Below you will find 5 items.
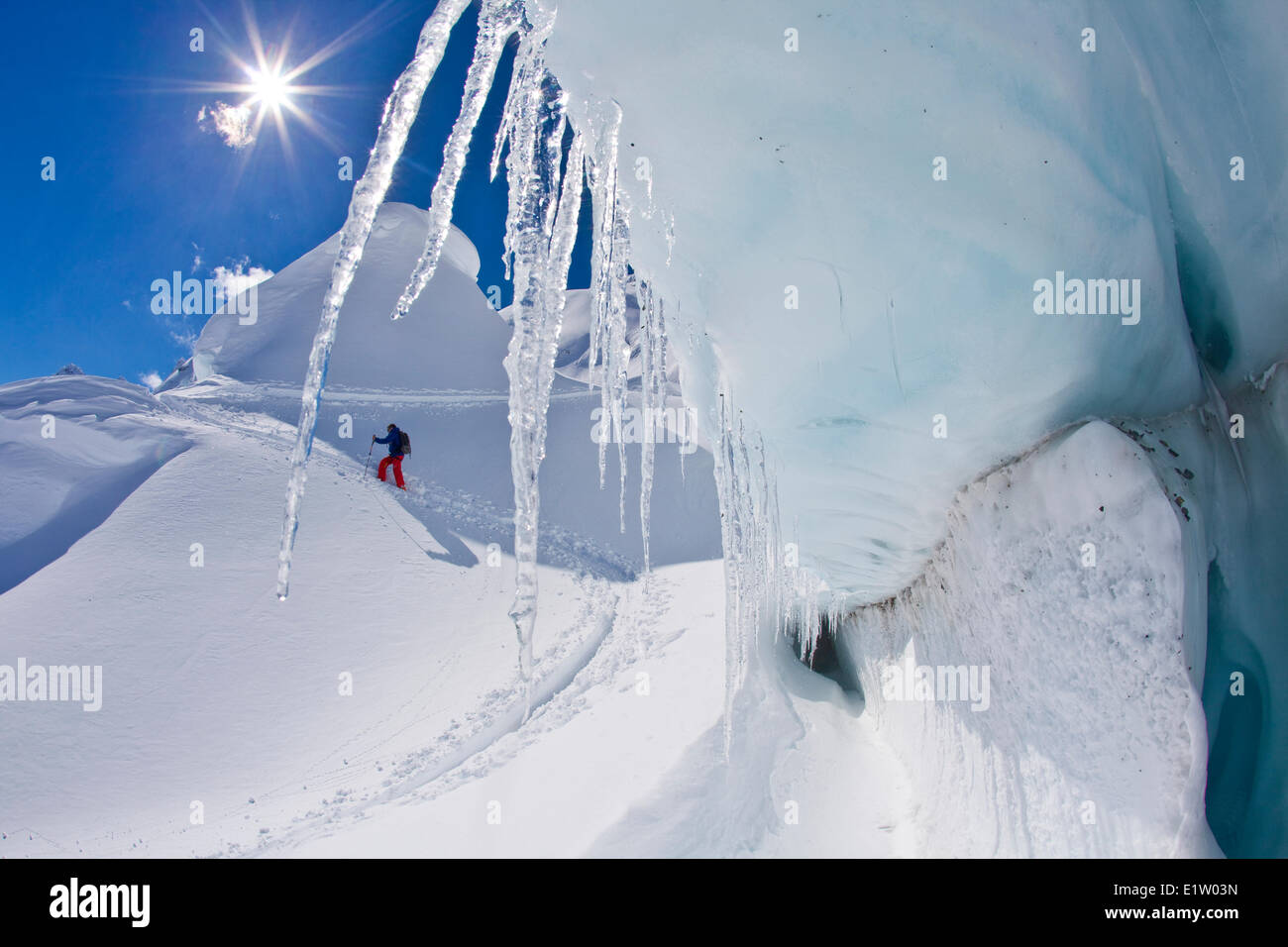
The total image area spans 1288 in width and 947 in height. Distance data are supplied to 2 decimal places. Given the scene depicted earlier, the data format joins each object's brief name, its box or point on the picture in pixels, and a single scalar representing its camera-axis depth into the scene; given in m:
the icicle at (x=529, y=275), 2.24
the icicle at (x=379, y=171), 2.01
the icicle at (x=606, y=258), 2.35
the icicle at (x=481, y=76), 2.09
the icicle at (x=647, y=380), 3.29
